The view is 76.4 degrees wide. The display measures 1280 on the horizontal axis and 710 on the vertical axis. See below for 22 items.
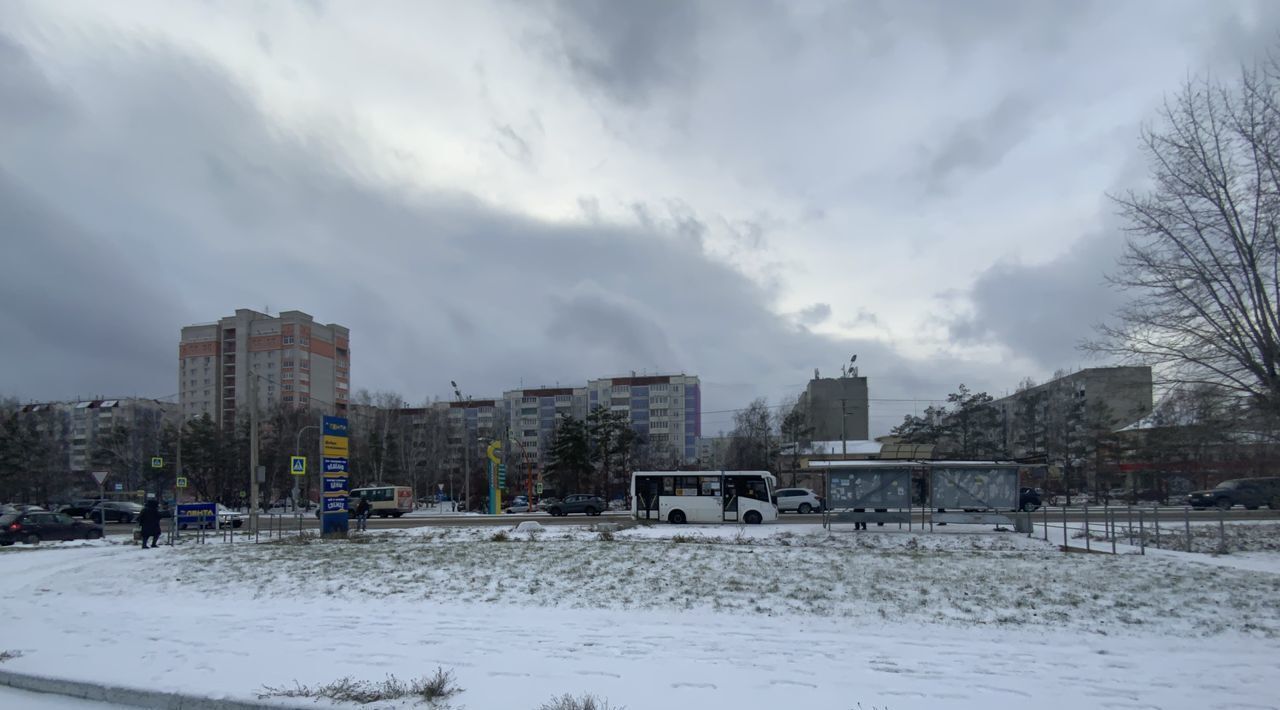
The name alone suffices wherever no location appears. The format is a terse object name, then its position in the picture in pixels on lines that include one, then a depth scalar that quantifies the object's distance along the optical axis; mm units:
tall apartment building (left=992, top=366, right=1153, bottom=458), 60688
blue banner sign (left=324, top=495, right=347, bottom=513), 28156
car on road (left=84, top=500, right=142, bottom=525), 49062
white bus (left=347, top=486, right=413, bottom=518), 55000
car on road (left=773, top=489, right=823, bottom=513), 46562
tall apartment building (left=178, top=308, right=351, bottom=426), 123769
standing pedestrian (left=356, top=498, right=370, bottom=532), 43869
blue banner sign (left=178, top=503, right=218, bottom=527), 30719
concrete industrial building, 107688
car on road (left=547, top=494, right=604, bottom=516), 48938
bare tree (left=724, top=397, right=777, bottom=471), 77625
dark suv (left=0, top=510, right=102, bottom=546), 31906
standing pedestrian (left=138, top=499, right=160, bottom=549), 25844
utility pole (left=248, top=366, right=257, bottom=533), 32312
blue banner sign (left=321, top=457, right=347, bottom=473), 27891
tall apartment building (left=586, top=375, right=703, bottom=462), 131250
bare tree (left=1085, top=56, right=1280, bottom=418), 23469
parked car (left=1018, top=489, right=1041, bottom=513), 45000
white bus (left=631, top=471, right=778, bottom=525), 33781
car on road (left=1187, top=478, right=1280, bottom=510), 40500
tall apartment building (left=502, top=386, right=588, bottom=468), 136625
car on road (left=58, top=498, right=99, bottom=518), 50031
